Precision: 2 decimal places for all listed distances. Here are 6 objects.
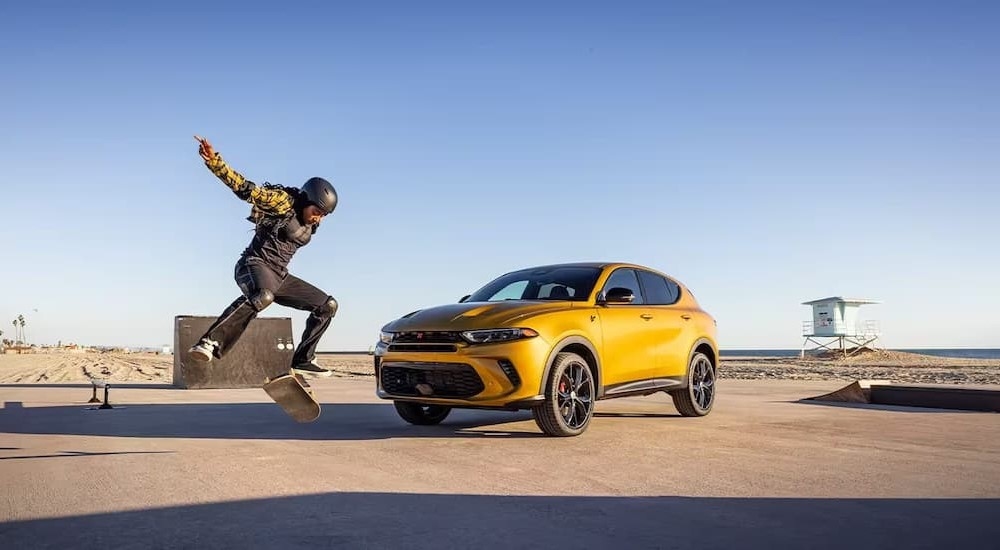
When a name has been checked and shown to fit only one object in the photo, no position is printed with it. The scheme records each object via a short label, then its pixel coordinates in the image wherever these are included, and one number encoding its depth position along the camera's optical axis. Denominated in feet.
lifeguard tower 200.64
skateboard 23.66
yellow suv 23.61
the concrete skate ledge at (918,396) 36.37
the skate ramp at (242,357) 53.72
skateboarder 22.58
